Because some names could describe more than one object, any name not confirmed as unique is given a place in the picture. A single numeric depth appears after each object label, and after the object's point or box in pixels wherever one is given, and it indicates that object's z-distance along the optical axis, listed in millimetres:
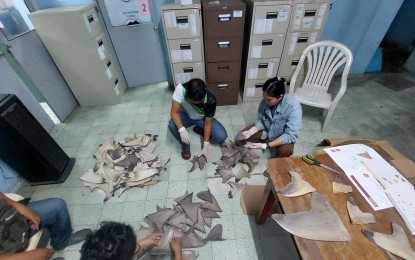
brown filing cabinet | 2369
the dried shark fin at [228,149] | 2294
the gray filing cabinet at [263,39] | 2389
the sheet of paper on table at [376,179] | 978
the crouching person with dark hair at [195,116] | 1758
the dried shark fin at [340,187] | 1054
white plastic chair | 2388
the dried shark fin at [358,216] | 927
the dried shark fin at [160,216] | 1695
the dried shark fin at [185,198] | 1859
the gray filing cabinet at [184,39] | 2354
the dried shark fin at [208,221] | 1703
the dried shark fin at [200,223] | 1667
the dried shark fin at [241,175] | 2058
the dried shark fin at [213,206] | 1801
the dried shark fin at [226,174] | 2058
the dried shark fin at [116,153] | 2311
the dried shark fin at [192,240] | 1570
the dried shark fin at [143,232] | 1625
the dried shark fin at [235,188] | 1918
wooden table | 838
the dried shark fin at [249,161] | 2155
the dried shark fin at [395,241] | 816
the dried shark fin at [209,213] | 1757
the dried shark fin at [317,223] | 880
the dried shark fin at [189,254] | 1498
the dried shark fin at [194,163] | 2178
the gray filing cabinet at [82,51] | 2531
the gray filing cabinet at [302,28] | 2414
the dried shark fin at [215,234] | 1612
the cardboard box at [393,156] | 1113
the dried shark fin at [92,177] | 2064
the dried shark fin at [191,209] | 1739
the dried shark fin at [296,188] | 1042
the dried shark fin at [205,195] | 1875
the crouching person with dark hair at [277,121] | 1669
